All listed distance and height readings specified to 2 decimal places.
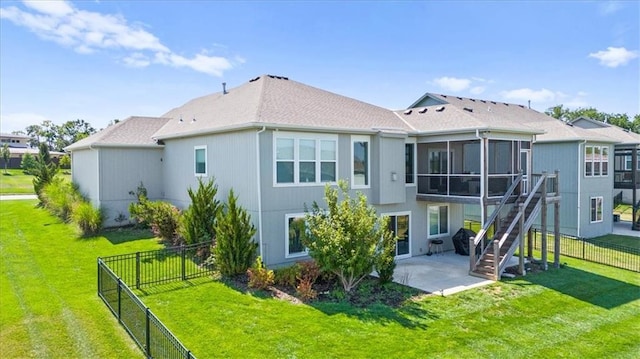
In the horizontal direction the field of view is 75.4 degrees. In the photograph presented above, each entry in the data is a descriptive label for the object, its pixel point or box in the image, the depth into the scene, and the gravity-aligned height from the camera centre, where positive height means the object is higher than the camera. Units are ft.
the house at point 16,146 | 212.29 +16.92
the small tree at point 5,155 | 199.41 +8.85
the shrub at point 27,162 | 187.77 +5.56
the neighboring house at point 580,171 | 77.97 -0.32
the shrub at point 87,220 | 57.62 -6.53
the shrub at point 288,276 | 39.83 -10.14
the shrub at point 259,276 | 38.86 -9.89
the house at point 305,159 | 45.37 +1.65
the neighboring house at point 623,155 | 87.92 +3.44
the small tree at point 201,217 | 47.50 -5.17
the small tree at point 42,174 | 89.81 -0.15
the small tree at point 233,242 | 40.40 -6.93
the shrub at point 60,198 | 68.39 -4.20
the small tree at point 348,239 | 37.19 -6.27
